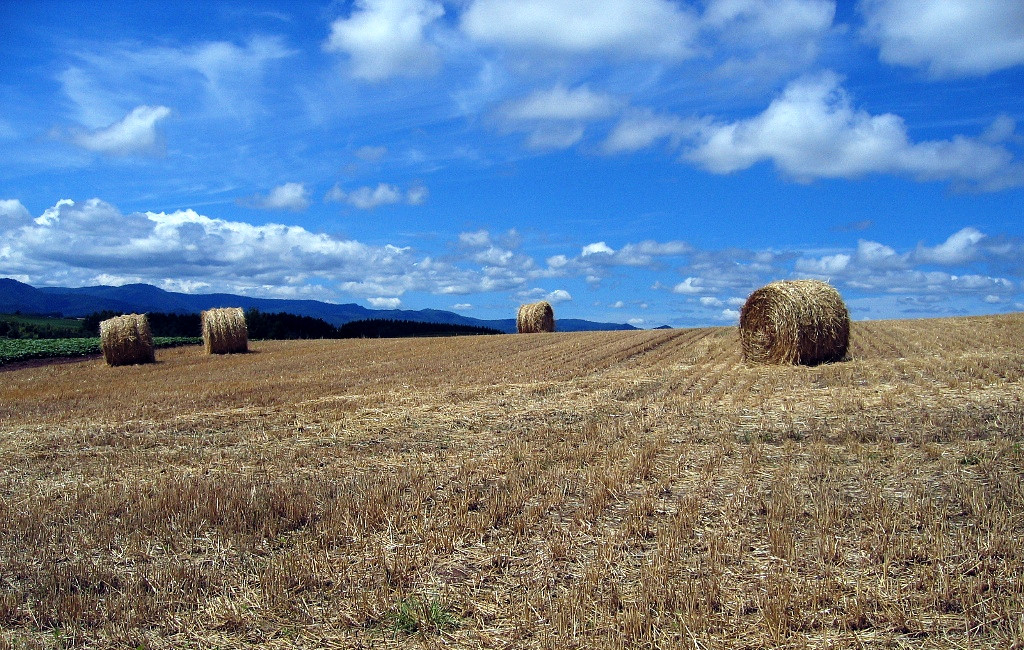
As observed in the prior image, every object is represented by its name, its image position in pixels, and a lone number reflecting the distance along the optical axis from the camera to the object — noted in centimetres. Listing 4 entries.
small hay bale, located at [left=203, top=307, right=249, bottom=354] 2850
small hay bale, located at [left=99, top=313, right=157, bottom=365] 2425
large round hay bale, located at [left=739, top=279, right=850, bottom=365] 1634
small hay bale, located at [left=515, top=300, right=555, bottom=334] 3775
